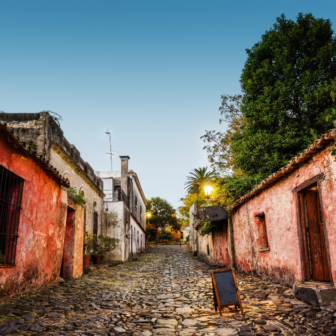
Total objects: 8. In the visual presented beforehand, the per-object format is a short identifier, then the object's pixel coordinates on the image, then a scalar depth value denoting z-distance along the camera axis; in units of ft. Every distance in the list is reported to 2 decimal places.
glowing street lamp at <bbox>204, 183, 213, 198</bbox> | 42.00
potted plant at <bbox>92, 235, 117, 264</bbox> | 46.46
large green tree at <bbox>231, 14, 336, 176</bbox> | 40.19
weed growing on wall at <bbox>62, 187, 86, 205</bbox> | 33.01
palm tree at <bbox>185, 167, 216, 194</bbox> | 102.40
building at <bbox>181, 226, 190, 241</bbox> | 177.99
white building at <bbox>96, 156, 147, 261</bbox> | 56.90
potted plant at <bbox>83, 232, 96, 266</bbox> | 39.17
